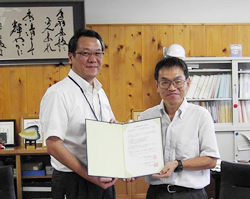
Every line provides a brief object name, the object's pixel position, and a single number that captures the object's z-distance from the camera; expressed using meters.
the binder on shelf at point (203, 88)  3.59
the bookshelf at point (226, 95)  3.53
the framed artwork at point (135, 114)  3.65
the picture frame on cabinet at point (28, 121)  3.50
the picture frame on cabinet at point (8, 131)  3.46
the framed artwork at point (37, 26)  3.38
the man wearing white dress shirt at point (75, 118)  1.49
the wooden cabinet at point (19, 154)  3.19
